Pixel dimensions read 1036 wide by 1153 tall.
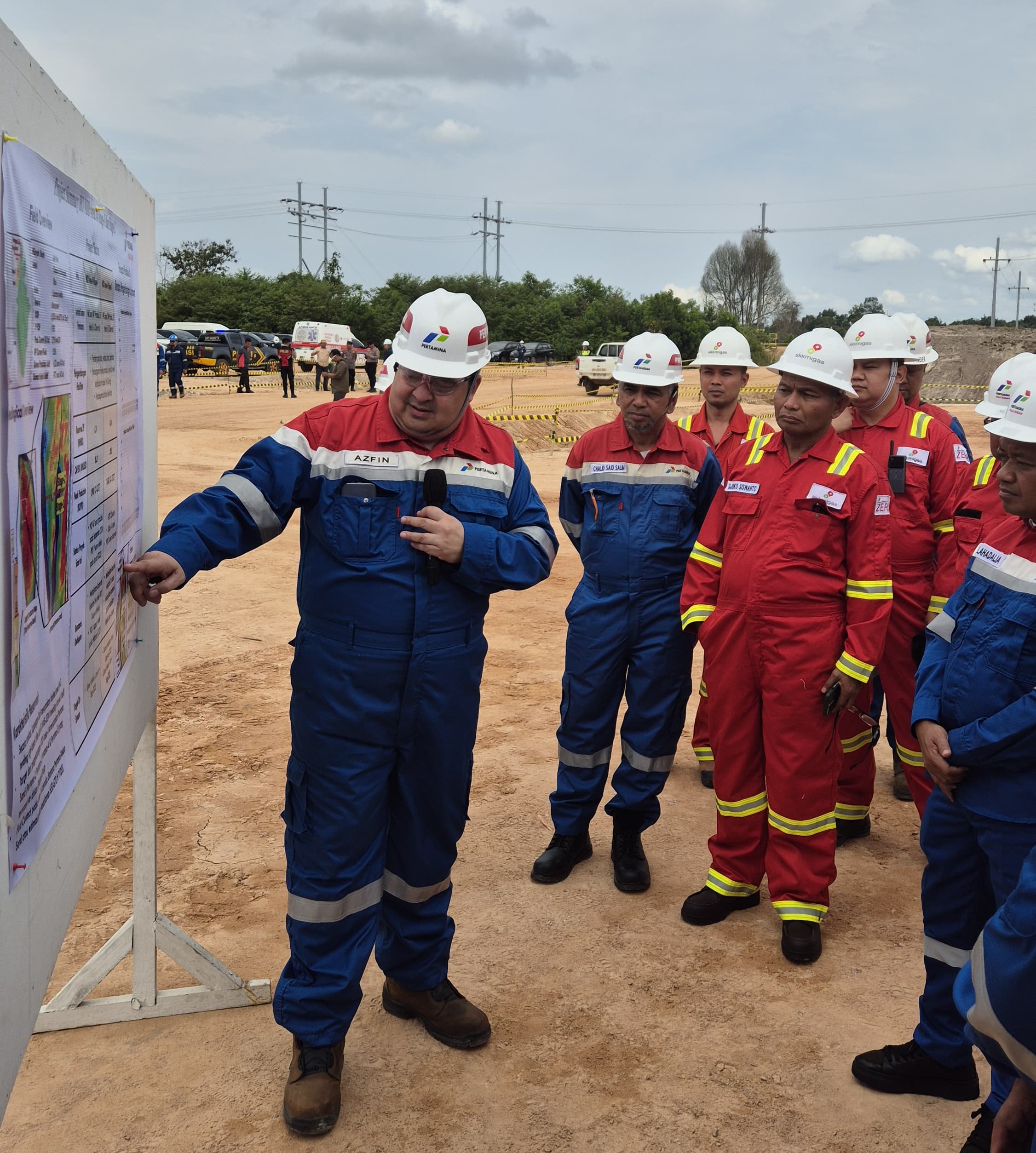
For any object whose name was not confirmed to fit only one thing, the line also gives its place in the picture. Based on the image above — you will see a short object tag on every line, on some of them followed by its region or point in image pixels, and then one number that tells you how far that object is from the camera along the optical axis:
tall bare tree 77.69
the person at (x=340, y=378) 24.42
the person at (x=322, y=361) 31.09
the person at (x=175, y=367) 28.55
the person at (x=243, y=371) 31.17
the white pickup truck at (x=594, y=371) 34.47
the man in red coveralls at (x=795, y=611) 4.07
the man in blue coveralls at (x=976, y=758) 2.76
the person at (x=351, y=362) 25.12
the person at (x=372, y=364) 32.72
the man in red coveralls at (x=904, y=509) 4.94
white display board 1.76
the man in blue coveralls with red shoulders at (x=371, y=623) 3.12
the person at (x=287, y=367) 29.89
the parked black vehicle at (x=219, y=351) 38.62
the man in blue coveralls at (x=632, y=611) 4.60
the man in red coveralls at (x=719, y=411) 5.87
